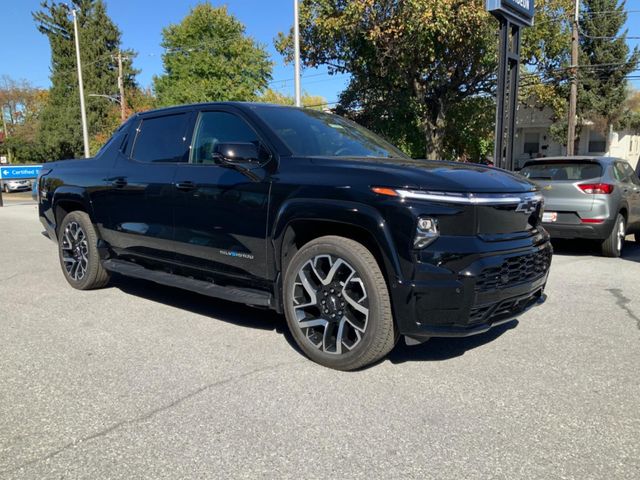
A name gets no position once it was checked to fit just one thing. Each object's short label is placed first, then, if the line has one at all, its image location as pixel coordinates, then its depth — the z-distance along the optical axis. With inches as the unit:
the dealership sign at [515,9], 383.2
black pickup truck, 128.6
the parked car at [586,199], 311.0
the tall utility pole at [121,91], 1598.2
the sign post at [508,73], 402.3
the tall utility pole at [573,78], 844.5
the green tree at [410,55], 657.6
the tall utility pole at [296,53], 649.6
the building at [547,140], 1315.2
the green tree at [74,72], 2169.0
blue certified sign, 853.2
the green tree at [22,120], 2288.4
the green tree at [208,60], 1824.6
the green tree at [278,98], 2496.6
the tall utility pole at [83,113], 1290.7
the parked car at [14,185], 1266.0
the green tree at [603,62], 1263.5
